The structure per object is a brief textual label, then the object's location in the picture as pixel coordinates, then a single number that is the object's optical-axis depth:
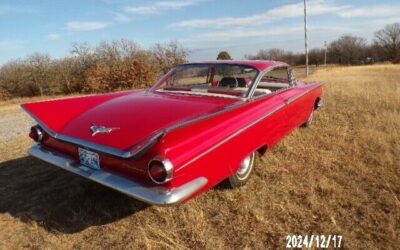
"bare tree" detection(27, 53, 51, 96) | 31.41
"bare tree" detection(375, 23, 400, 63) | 69.56
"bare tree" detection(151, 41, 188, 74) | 30.73
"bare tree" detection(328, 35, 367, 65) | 72.44
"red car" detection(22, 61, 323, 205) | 2.81
